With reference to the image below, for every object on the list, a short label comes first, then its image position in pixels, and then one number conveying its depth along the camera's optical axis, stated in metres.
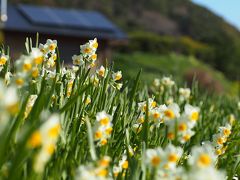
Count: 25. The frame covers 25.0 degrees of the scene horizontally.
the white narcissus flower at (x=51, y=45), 2.26
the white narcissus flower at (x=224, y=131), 2.01
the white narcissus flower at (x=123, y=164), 1.59
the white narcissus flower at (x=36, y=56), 1.35
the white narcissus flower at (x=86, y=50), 2.28
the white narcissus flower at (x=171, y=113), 1.45
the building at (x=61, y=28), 16.94
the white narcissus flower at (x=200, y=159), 1.09
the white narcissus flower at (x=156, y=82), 4.22
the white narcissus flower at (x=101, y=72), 2.46
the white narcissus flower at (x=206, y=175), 1.03
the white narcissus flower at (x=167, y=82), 4.09
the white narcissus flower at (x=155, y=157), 1.27
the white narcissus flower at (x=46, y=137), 1.00
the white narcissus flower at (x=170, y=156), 1.26
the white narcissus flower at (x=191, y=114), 1.40
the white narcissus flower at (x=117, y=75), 2.43
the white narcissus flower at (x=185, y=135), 1.41
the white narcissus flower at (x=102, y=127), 1.51
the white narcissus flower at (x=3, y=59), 2.11
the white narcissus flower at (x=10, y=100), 0.97
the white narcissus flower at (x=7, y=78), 2.08
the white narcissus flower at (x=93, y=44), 2.24
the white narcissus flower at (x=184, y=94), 3.75
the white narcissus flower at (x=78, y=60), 2.37
